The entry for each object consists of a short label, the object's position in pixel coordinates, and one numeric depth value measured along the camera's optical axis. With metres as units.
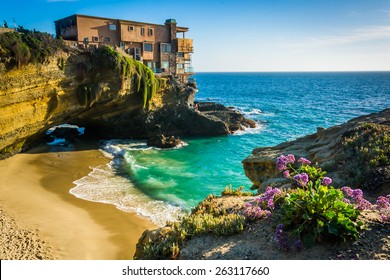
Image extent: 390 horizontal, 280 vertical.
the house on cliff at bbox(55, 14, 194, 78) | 35.16
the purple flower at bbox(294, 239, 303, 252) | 5.72
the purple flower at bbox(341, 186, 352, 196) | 6.19
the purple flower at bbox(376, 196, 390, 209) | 6.01
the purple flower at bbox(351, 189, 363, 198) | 6.10
